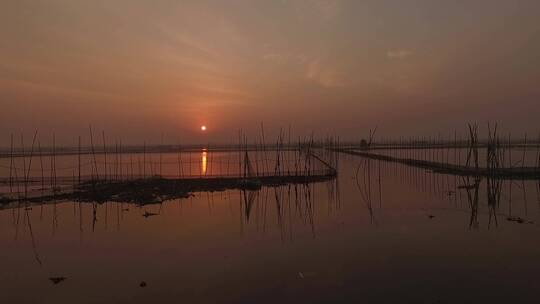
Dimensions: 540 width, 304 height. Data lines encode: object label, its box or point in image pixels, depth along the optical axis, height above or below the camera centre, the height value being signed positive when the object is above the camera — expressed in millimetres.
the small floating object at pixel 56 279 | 5875 -2105
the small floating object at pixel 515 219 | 8854 -1793
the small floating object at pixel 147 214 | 10883 -1913
